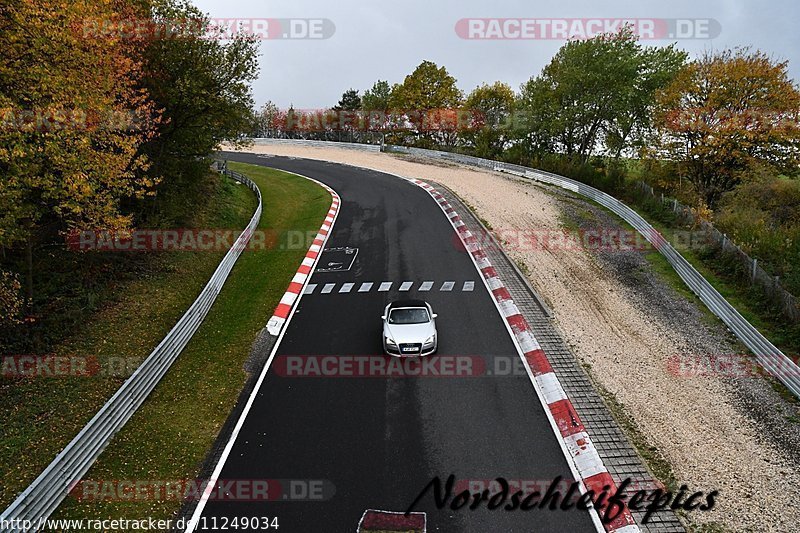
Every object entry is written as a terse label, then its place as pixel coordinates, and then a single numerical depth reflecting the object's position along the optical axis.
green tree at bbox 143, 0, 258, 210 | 17.91
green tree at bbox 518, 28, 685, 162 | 38.69
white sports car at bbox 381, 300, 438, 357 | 13.27
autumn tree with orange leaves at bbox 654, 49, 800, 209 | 27.22
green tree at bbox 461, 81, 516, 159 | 51.59
